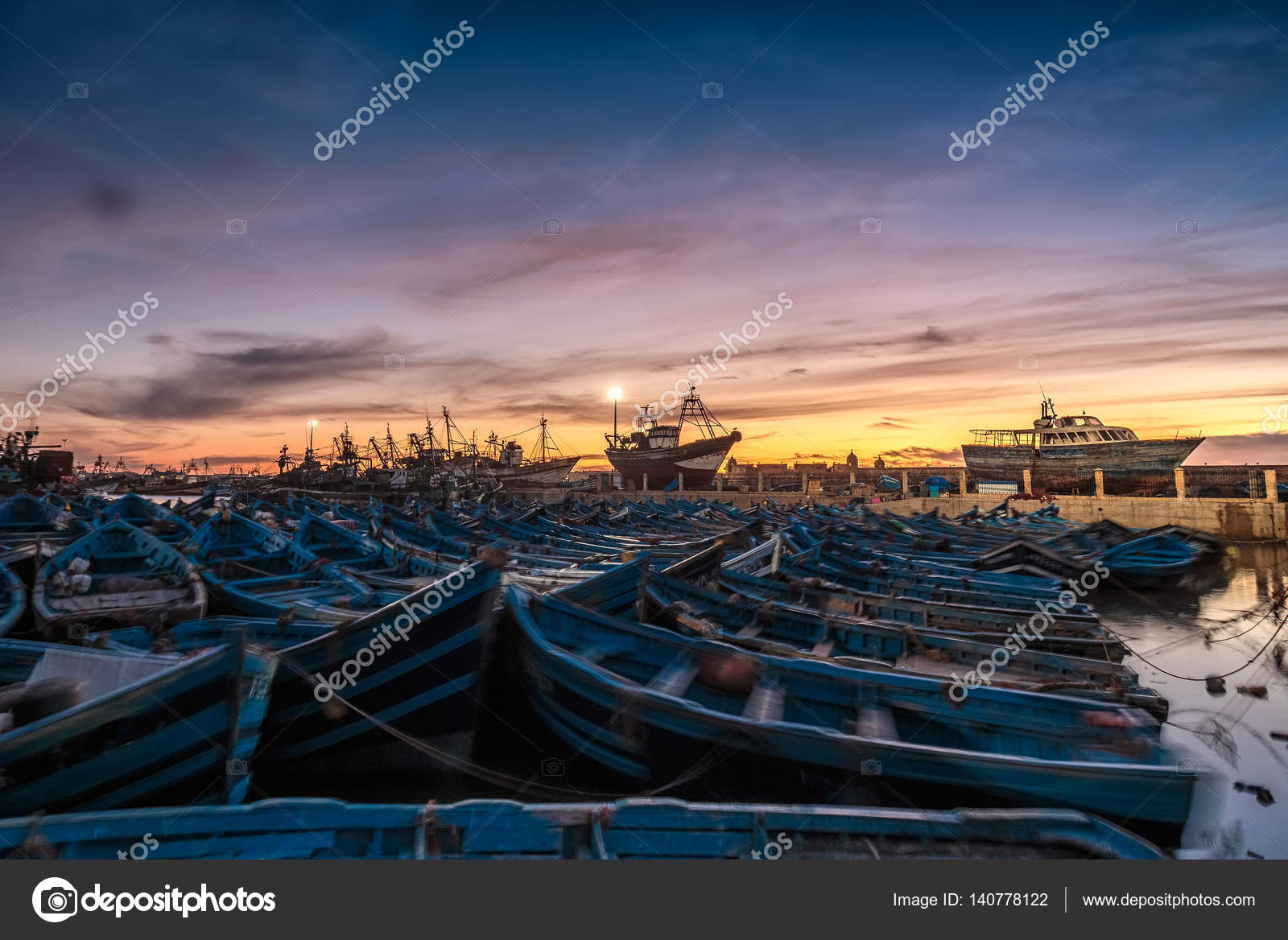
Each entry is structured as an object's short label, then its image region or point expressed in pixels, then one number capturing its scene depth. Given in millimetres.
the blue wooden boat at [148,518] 15930
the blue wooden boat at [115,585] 8617
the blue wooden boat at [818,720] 4926
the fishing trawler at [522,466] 88500
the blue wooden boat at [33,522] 18022
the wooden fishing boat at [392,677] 6227
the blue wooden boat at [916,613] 9625
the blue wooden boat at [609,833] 4094
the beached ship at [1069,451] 43844
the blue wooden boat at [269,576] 9352
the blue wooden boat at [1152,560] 20047
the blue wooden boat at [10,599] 8133
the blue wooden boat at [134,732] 4148
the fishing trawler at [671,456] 79062
